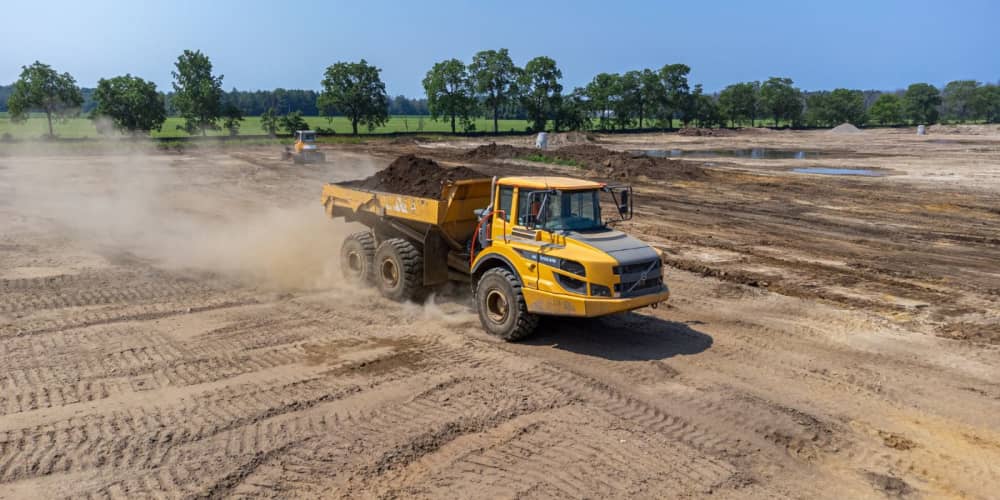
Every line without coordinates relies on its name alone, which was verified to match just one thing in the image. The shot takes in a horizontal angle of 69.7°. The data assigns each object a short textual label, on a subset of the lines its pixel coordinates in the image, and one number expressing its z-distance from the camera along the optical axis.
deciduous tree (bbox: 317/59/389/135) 78.19
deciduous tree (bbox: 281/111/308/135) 72.94
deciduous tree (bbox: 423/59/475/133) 83.38
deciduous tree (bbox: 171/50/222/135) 67.44
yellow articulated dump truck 9.43
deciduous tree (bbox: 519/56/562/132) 87.19
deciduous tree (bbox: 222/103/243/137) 69.50
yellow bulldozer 41.22
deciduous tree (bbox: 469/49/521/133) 85.38
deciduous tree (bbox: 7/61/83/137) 58.32
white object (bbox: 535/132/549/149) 52.75
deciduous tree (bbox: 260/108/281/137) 75.69
